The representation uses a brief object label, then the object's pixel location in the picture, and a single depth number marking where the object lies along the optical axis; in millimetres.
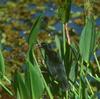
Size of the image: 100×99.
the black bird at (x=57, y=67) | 6768
